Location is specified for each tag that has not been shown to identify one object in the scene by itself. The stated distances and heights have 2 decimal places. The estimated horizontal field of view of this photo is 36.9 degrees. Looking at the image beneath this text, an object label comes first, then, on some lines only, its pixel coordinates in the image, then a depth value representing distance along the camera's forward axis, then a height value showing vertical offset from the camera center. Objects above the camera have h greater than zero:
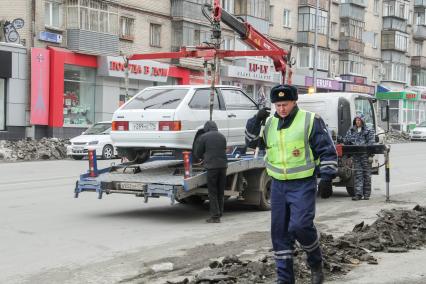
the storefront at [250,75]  39.33 +2.69
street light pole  41.91 +3.48
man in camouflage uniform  12.80 -0.77
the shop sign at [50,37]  28.73 +3.45
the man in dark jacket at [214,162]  9.91 -0.72
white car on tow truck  10.47 -0.07
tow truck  9.87 -1.00
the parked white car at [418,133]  46.38 -0.95
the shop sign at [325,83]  47.06 +2.68
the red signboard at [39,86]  28.47 +1.19
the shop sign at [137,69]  31.66 +2.35
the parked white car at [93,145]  24.12 -1.19
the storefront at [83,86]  29.52 +1.36
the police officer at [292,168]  5.46 -0.44
